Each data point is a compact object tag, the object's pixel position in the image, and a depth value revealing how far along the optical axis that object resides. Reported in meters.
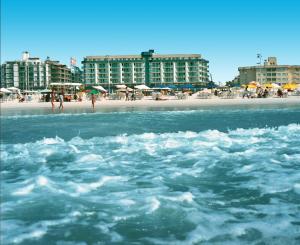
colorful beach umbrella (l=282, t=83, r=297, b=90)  64.49
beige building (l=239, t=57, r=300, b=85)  157.38
